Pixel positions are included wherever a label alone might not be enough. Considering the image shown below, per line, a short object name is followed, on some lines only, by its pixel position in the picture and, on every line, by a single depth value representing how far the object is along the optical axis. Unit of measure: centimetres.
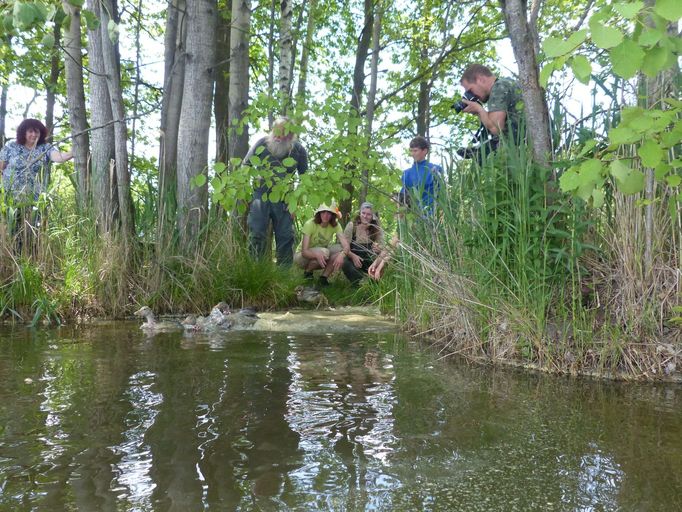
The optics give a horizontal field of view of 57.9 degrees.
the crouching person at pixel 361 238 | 716
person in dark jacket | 650
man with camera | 454
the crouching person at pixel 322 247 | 739
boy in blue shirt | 463
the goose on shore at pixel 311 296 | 666
